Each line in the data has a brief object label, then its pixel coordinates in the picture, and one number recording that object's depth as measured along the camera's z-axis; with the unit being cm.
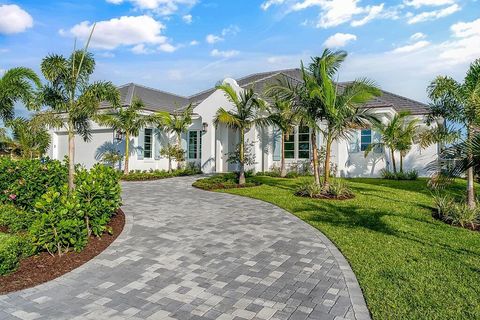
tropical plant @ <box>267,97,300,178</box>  1597
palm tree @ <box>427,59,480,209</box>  861
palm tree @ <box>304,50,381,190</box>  1111
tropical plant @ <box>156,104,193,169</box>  1916
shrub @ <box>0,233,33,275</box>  505
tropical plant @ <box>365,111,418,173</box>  1709
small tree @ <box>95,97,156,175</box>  1794
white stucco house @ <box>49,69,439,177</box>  1841
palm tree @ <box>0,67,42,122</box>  1173
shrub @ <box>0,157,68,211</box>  907
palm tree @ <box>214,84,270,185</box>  1474
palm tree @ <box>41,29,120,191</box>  938
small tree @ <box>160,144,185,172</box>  1975
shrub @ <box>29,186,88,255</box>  567
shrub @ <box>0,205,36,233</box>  744
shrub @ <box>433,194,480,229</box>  812
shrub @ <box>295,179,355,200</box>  1137
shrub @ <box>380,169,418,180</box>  1709
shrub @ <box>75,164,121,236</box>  654
